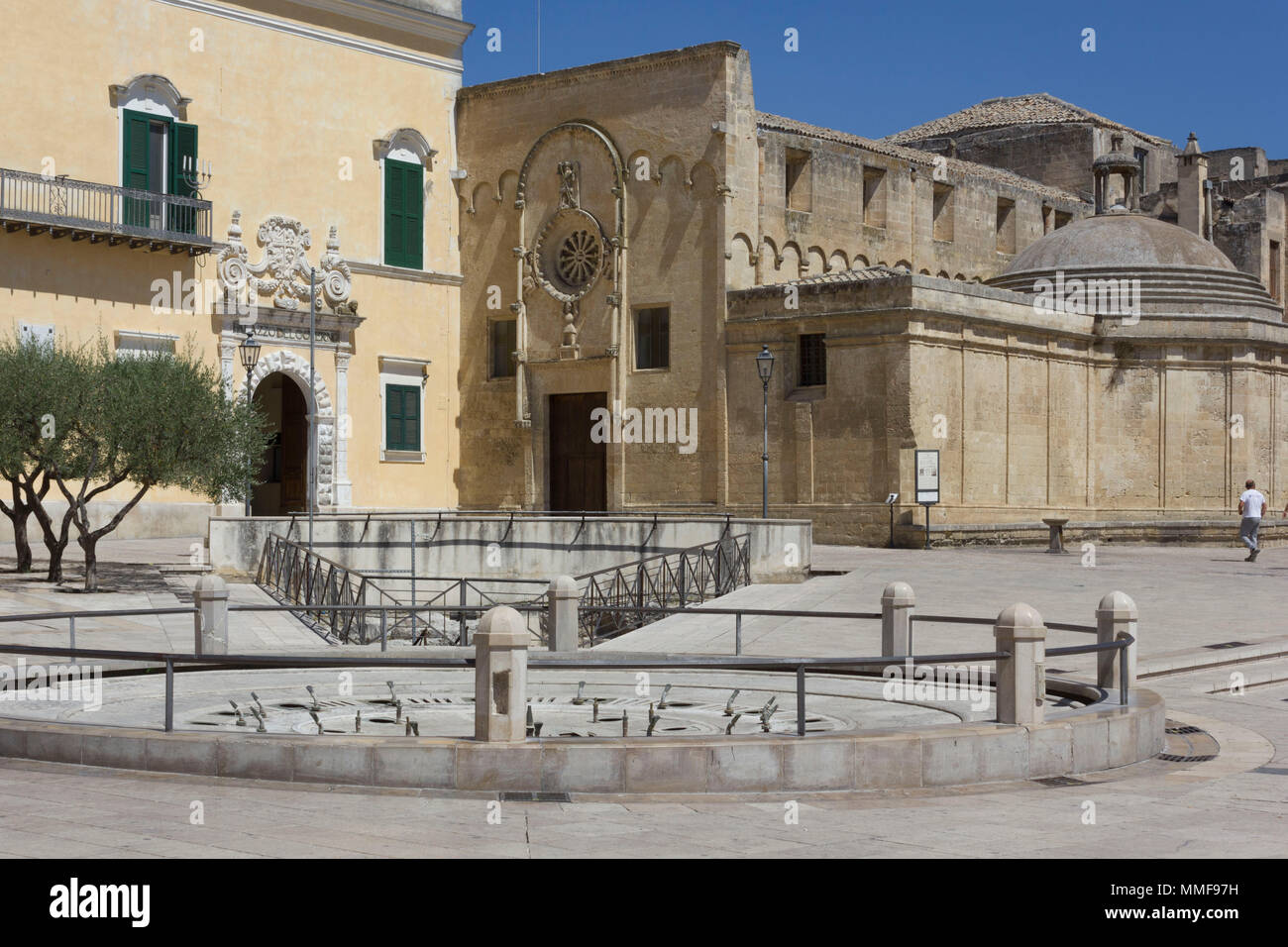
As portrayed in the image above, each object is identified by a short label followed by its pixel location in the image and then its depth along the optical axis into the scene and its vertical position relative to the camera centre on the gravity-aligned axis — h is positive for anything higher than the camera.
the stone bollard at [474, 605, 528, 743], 11.18 -1.33
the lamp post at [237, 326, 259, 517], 31.54 +2.83
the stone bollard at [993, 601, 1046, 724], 12.16 -1.34
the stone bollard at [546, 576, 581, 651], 19.25 -1.48
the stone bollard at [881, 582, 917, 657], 16.61 -1.29
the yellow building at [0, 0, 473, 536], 33.72 +6.37
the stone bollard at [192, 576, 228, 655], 18.19 -1.41
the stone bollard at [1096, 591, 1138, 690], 14.13 -1.17
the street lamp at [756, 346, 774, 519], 31.64 +2.48
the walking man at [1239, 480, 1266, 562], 31.33 -0.43
